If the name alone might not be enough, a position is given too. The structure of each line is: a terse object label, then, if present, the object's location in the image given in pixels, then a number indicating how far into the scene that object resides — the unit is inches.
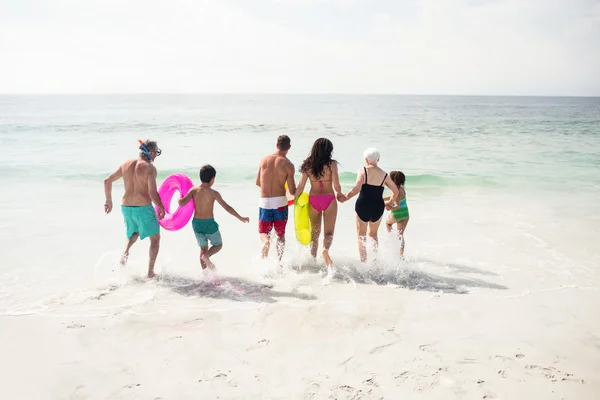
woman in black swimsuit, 219.6
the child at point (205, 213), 203.3
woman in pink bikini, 214.2
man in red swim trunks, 221.0
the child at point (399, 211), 233.9
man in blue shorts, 201.0
